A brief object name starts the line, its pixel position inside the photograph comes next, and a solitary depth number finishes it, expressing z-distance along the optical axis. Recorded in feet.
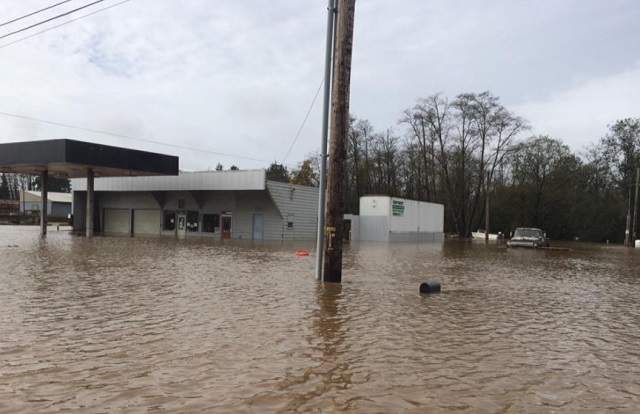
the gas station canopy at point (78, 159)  97.88
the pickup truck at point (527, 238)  119.24
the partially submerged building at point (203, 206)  126.00
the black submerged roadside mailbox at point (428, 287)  36.14
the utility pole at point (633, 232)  175.94
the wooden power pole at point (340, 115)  37.86
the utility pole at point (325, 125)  39.99
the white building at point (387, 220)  136.05
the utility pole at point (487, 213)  164.29
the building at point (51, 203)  273.52
